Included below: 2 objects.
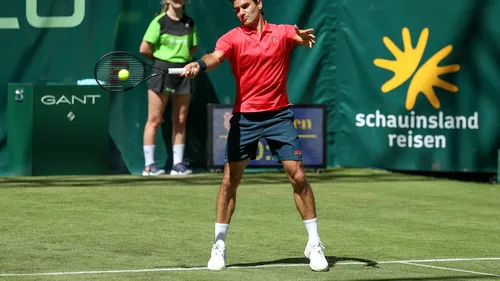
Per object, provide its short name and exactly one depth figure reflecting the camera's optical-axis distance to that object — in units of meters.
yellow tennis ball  17.50
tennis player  16.34
